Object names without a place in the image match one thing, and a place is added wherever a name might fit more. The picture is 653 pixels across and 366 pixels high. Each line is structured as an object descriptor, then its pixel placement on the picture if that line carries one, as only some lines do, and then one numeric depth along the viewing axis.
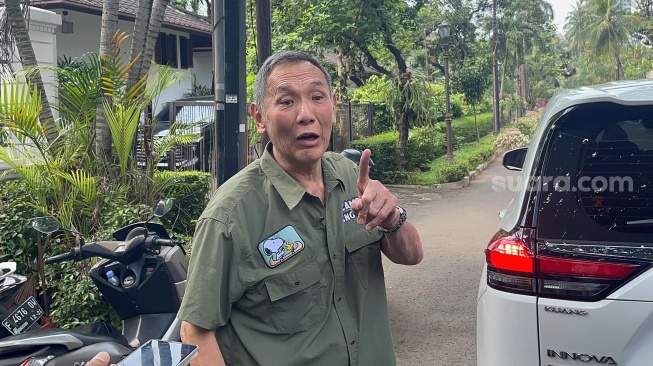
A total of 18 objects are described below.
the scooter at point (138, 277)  3.02
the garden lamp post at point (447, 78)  17.44
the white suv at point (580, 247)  2.22
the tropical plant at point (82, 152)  4.67
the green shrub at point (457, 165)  14.77
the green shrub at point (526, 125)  25.62
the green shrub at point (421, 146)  15.26
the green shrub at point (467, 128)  24.45
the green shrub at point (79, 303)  4.18
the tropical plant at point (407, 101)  14.25
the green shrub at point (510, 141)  22.44
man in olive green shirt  1.77
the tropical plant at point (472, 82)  25.06
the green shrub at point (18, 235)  4.55
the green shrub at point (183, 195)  5.61
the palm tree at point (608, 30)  52.56
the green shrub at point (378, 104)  17.70
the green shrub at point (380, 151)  14.72
